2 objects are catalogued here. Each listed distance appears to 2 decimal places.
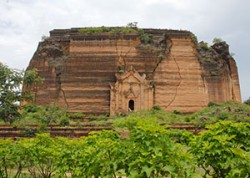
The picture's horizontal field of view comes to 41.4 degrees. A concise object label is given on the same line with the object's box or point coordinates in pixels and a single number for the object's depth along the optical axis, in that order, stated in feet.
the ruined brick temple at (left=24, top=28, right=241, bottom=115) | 132.67
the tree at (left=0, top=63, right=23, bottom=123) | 67.62
